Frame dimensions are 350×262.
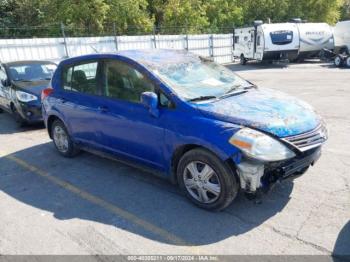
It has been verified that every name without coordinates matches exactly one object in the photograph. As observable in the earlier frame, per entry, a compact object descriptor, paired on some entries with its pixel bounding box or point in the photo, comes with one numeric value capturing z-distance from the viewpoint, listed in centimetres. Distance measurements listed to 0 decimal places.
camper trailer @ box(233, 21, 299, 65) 1981
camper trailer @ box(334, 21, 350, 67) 1867
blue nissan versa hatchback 359
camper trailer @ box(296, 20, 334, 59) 2066
